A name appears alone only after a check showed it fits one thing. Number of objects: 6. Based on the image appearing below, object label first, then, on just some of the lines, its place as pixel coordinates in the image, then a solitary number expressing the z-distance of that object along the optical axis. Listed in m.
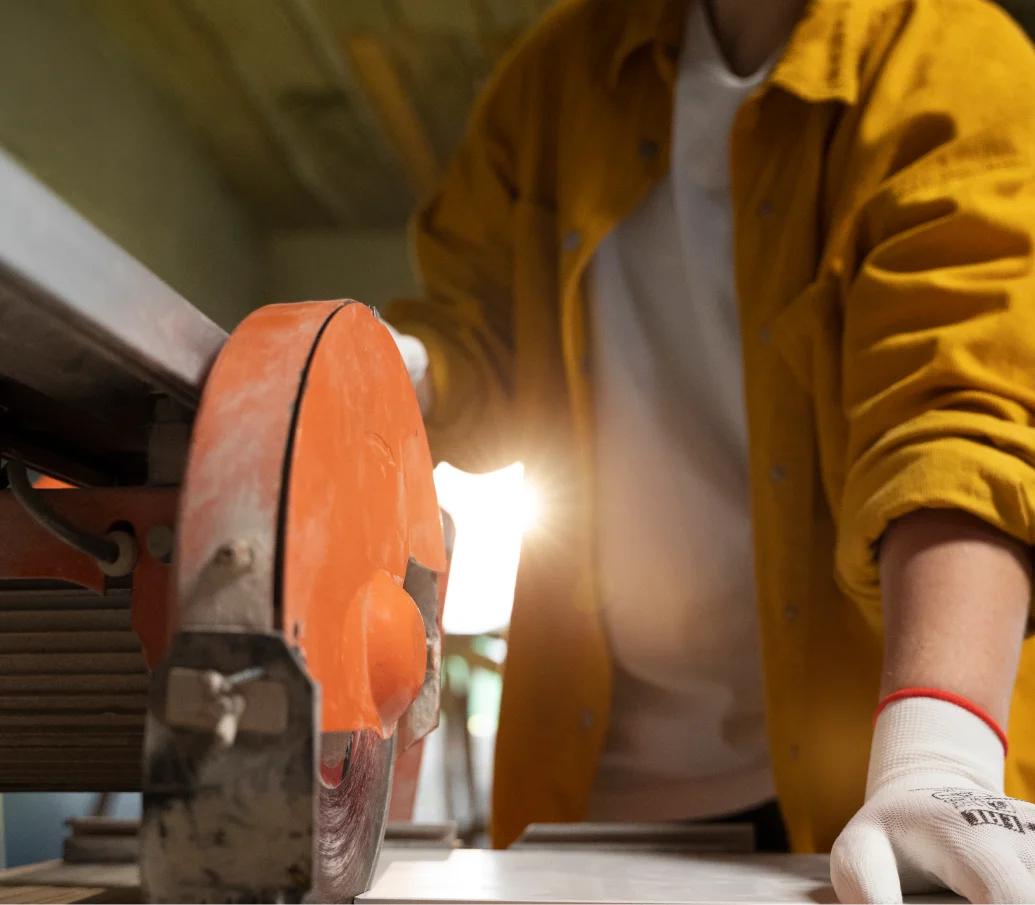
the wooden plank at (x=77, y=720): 0.72
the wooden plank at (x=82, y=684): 0.69
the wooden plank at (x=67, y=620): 0.65
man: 0.80
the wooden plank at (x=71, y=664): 0.67
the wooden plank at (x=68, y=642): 0.66
